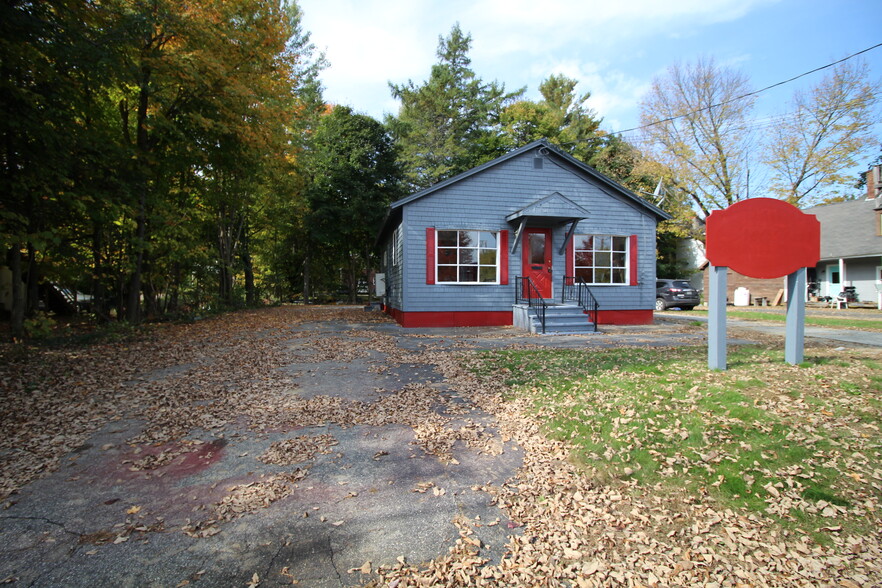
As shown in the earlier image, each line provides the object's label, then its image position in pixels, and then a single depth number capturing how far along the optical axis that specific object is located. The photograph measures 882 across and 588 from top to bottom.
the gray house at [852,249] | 22.47
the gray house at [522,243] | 12.33
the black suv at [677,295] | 21.47
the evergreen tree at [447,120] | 29.89
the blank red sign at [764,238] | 5.32
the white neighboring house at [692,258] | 34.53
